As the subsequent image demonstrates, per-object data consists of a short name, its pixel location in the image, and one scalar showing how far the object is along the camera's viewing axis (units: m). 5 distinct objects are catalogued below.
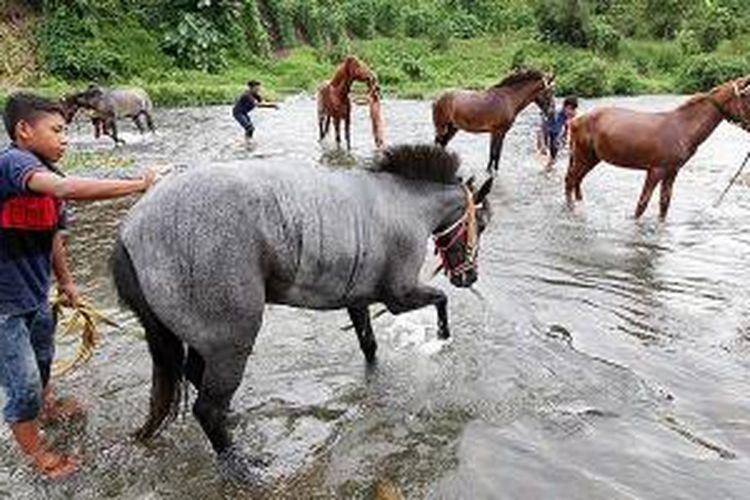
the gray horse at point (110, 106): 20.02
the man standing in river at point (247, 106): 18.71
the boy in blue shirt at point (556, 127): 15.69
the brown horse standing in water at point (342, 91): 16.97
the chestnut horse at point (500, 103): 14.95
